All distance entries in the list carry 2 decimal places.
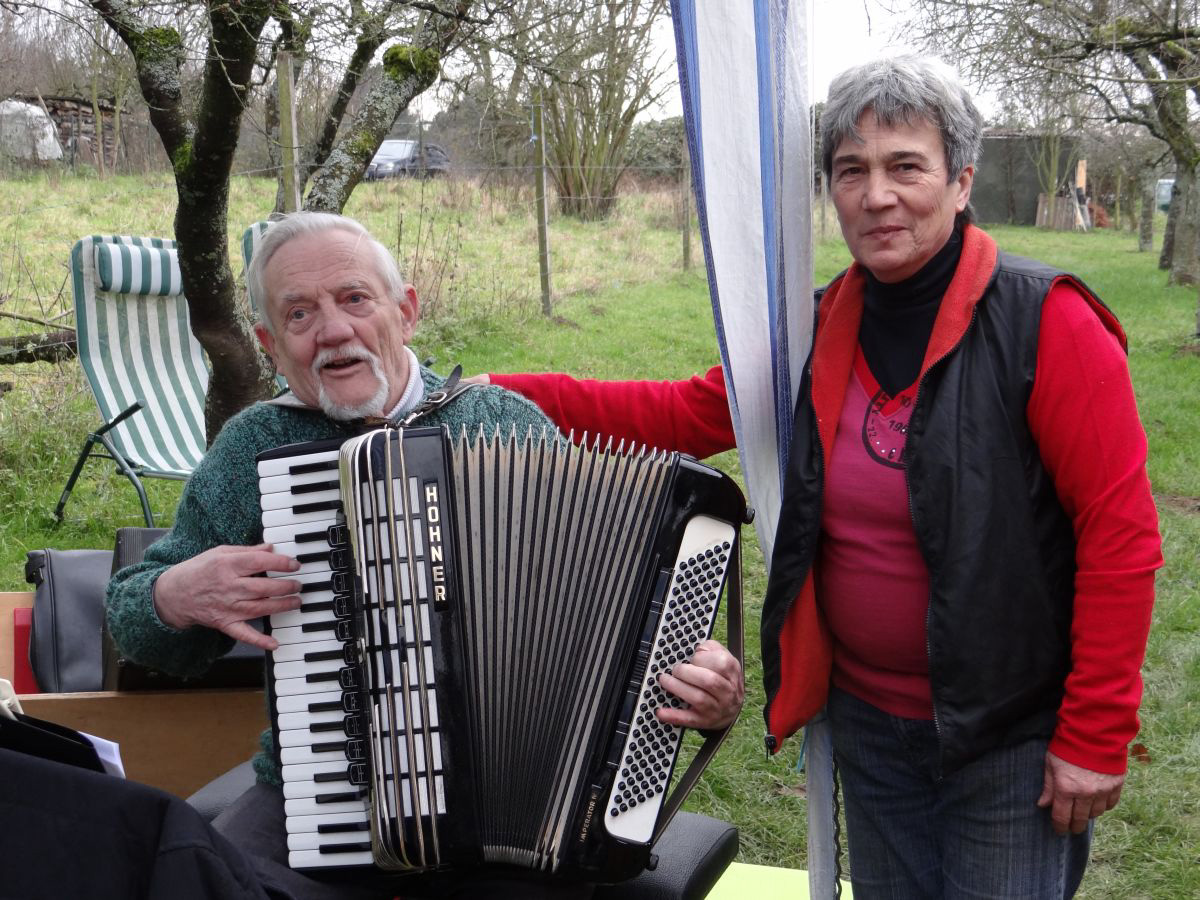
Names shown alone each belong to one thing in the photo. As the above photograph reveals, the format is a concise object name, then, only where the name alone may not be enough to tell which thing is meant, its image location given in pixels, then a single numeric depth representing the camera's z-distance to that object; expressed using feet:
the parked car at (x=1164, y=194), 104.02
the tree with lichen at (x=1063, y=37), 26.04
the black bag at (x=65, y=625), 10.15
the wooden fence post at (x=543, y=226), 29.94
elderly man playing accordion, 6.86
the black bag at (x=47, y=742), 4.43
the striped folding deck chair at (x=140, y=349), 16.89
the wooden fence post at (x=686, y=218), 39.47
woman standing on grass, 5.27
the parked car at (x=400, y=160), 41.81
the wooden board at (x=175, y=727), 9.36
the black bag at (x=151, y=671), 9.27
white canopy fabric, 6.38
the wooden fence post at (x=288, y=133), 15.58
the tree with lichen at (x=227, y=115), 9.77
